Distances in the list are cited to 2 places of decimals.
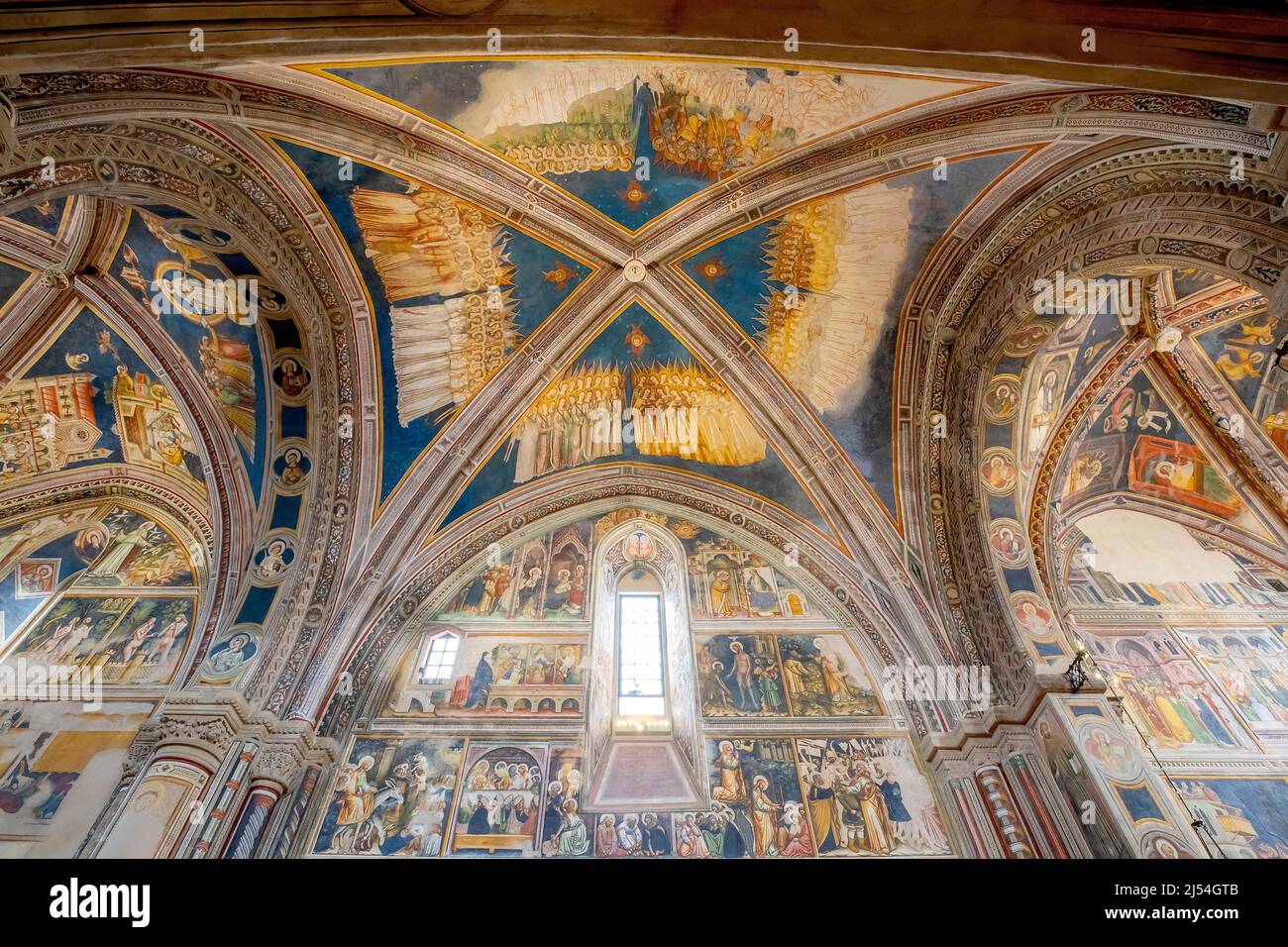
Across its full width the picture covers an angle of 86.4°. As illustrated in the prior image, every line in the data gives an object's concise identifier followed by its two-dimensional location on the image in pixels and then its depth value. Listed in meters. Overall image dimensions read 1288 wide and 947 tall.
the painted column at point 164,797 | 7.00
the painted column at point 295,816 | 7.93
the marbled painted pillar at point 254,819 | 7.40
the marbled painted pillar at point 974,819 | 7.93
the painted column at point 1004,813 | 7.63
